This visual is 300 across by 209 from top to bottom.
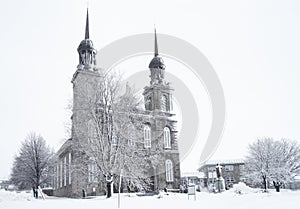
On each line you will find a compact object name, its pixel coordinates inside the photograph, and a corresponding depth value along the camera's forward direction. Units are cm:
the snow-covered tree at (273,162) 4225
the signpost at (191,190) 1880
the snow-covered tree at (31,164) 4338
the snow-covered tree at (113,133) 2164
